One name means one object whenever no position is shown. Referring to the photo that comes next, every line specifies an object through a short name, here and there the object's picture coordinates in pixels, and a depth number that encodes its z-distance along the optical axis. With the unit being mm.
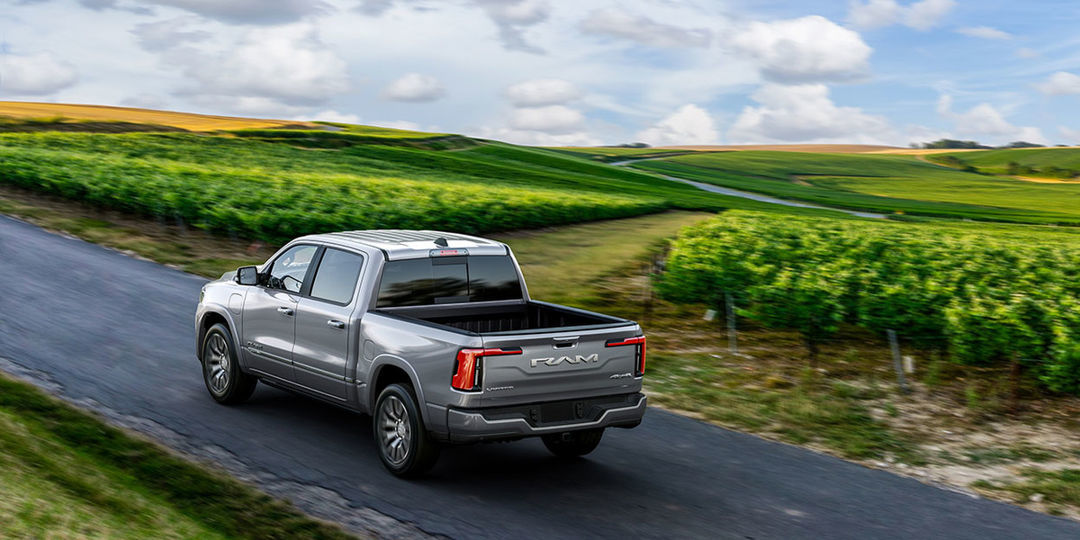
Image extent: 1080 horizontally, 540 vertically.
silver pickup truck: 6938
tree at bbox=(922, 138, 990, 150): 154425
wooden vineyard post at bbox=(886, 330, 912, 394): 11703
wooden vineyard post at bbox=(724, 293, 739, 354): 13883
